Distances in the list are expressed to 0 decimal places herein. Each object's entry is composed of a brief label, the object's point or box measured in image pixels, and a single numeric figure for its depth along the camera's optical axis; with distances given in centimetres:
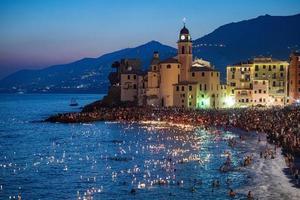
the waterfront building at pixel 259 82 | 11650
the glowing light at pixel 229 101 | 11626
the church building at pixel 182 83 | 10869
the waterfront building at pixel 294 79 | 11838
